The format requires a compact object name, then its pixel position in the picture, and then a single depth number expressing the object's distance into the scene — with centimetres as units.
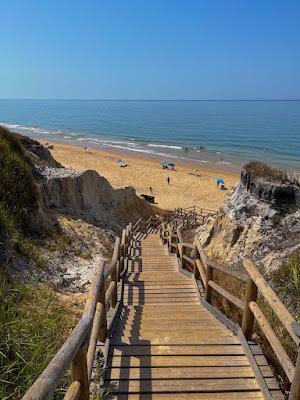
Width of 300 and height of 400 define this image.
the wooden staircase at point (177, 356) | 353
